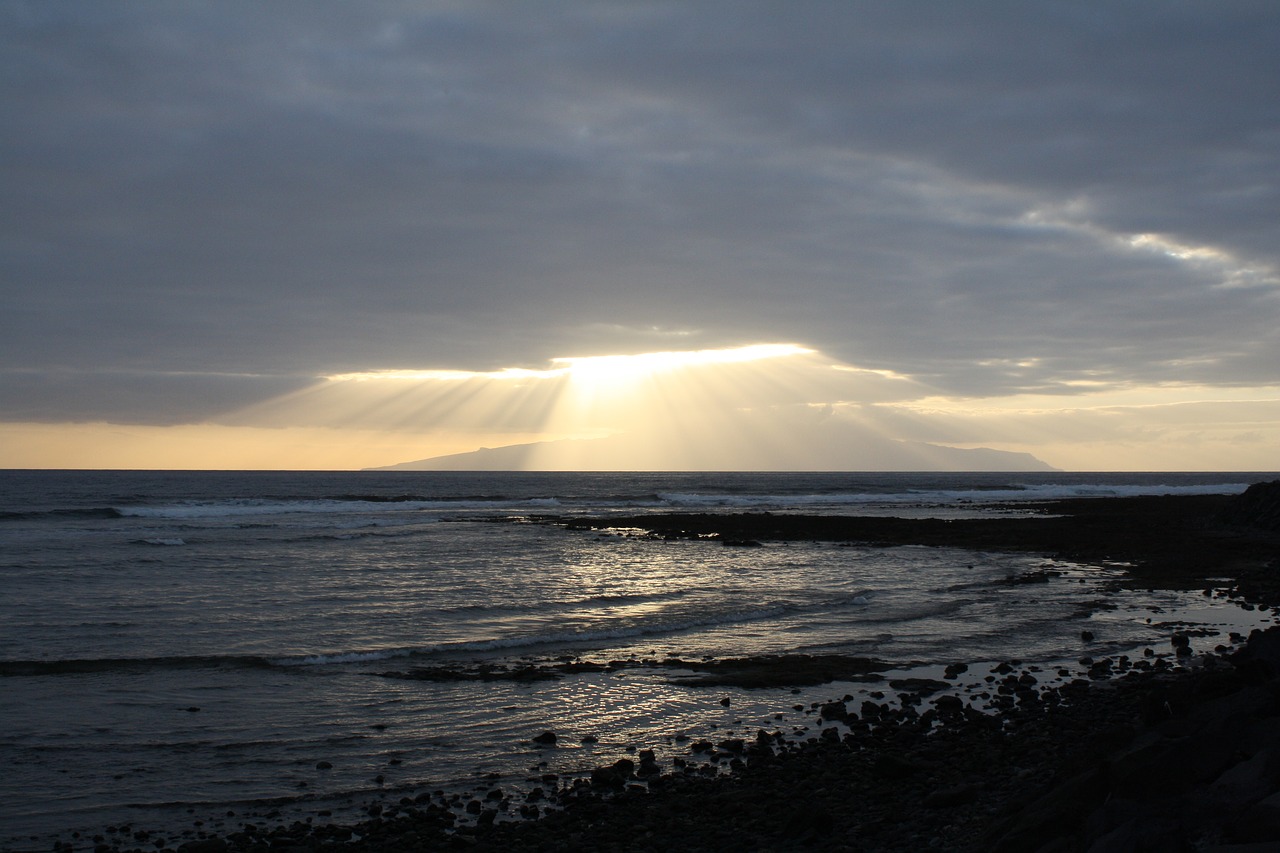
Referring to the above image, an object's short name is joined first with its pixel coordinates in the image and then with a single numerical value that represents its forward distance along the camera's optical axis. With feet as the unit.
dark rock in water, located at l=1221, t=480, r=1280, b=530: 129.80
